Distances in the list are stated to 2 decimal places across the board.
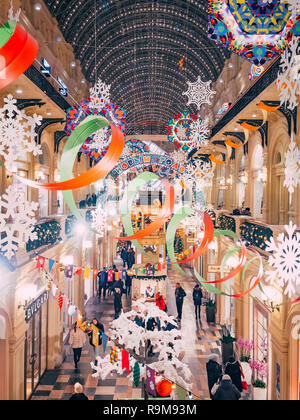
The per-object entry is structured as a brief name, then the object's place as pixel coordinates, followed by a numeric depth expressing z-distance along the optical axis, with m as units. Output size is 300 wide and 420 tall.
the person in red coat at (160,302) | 10.99
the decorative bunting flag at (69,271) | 8.57
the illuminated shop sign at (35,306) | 7.76
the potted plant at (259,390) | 7.44
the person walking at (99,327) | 9.16
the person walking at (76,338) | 9.60
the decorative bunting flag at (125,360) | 5.95
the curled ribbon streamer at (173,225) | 4.89
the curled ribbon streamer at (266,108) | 5.43
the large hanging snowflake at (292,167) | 4.51
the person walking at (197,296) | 13.41
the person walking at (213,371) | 7.31
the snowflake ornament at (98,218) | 13.01
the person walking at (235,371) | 7.34
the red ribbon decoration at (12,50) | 2.91
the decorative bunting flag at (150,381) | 5.52
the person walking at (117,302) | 12.94
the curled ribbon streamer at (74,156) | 3.17
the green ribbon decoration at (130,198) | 4.93
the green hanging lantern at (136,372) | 5.82
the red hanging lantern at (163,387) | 5.55
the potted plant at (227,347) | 9.79
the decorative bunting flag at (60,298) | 7.25
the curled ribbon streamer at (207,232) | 4.64
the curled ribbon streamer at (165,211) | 4.86
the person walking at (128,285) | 16.64
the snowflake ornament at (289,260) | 4.41
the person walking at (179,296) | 12.92
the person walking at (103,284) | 15.37
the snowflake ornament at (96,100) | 8.01
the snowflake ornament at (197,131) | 10.75
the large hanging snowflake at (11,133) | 4.52
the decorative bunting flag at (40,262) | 7.07
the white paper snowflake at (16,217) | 4.43
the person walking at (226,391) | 6.09
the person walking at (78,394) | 5.85
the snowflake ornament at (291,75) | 4.24
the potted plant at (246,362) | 8.27
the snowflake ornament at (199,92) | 9.98
